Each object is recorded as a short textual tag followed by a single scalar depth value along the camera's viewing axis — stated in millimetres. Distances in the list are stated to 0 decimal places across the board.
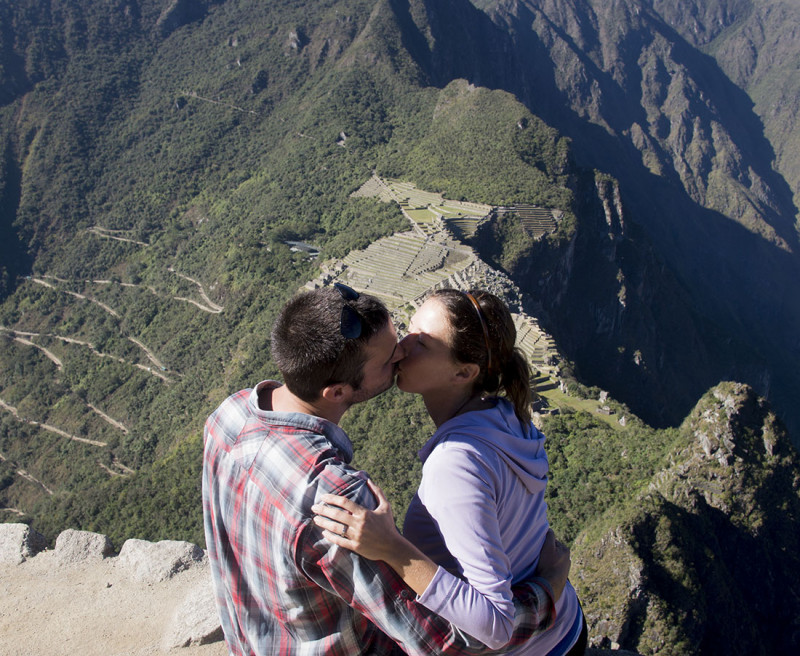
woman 2885
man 2844
